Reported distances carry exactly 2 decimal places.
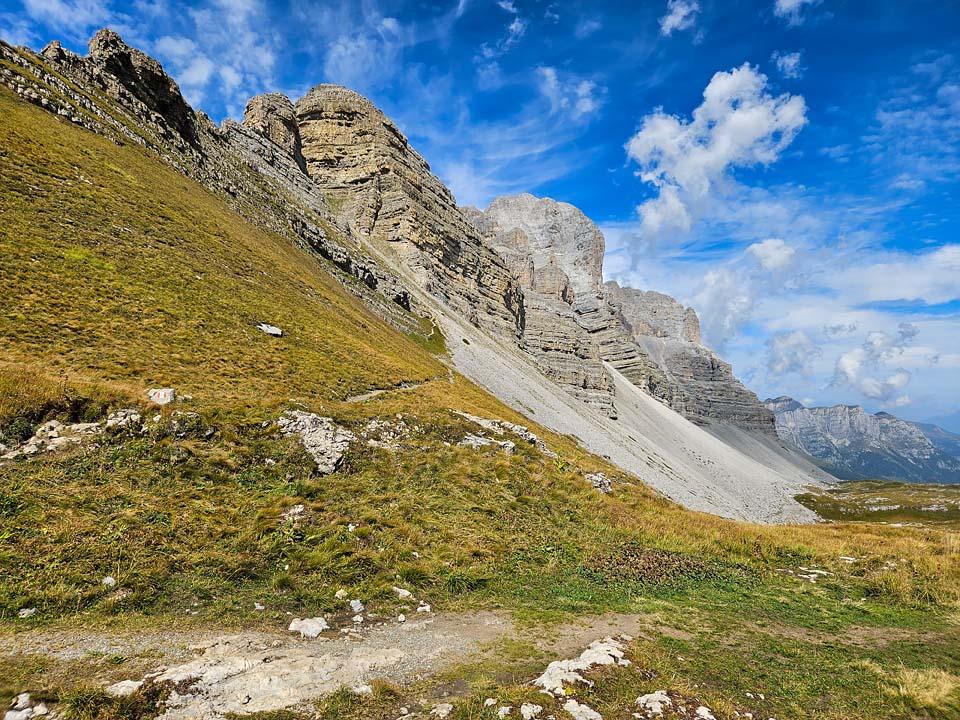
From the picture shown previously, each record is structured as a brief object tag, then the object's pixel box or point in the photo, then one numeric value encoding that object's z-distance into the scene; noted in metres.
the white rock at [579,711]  7.17
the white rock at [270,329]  26.85
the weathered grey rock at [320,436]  17.06
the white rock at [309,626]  9.53
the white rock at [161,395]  15.95
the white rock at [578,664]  8.05
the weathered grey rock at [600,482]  22.18
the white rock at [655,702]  7.47
